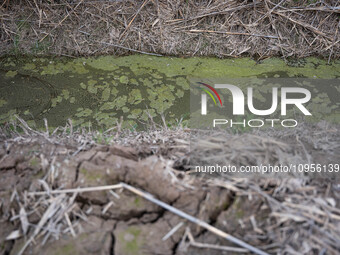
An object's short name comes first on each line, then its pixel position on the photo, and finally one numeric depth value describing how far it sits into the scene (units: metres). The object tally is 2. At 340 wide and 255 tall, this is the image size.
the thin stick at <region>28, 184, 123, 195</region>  1.45
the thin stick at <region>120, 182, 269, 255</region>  1.26
